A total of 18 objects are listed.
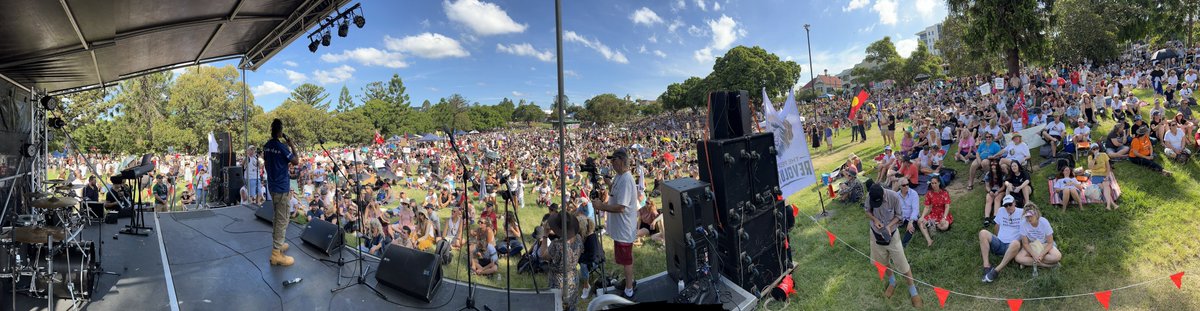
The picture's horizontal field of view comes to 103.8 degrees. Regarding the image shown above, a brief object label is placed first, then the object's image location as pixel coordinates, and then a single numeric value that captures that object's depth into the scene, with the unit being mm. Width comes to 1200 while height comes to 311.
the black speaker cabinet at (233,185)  11039
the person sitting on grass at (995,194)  7207
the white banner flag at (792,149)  6535
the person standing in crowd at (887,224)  5406
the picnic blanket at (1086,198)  6934
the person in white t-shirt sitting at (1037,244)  5691
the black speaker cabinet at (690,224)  4863
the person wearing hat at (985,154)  8793
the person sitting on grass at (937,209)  7264
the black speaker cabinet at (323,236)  5773
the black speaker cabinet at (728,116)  5453
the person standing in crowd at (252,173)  12420
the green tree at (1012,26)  15484
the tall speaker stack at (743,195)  5180
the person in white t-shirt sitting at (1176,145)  7676
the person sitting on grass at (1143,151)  7680
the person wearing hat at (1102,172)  6850
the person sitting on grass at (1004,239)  5840
